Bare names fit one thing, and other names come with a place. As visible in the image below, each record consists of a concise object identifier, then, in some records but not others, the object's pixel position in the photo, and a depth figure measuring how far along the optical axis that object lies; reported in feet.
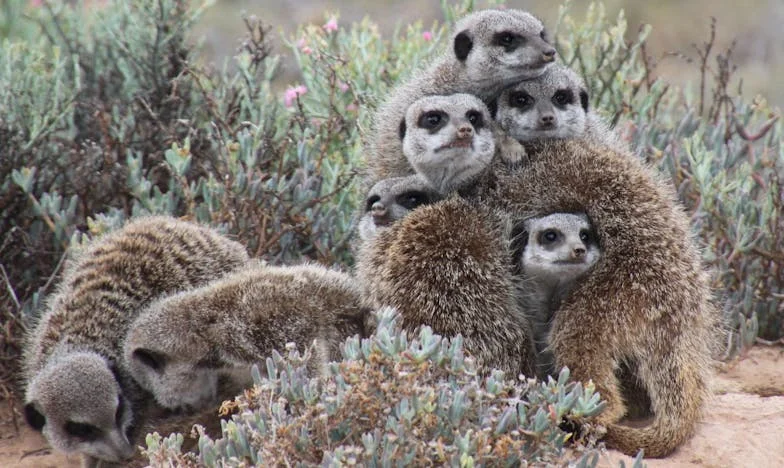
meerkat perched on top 30.86
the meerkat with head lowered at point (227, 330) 27.73
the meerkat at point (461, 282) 26.00
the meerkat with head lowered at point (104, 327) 27.71
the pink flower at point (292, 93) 42.01
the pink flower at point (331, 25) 45.62
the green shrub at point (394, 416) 20.13
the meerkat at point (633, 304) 25.21
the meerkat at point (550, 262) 25.21
